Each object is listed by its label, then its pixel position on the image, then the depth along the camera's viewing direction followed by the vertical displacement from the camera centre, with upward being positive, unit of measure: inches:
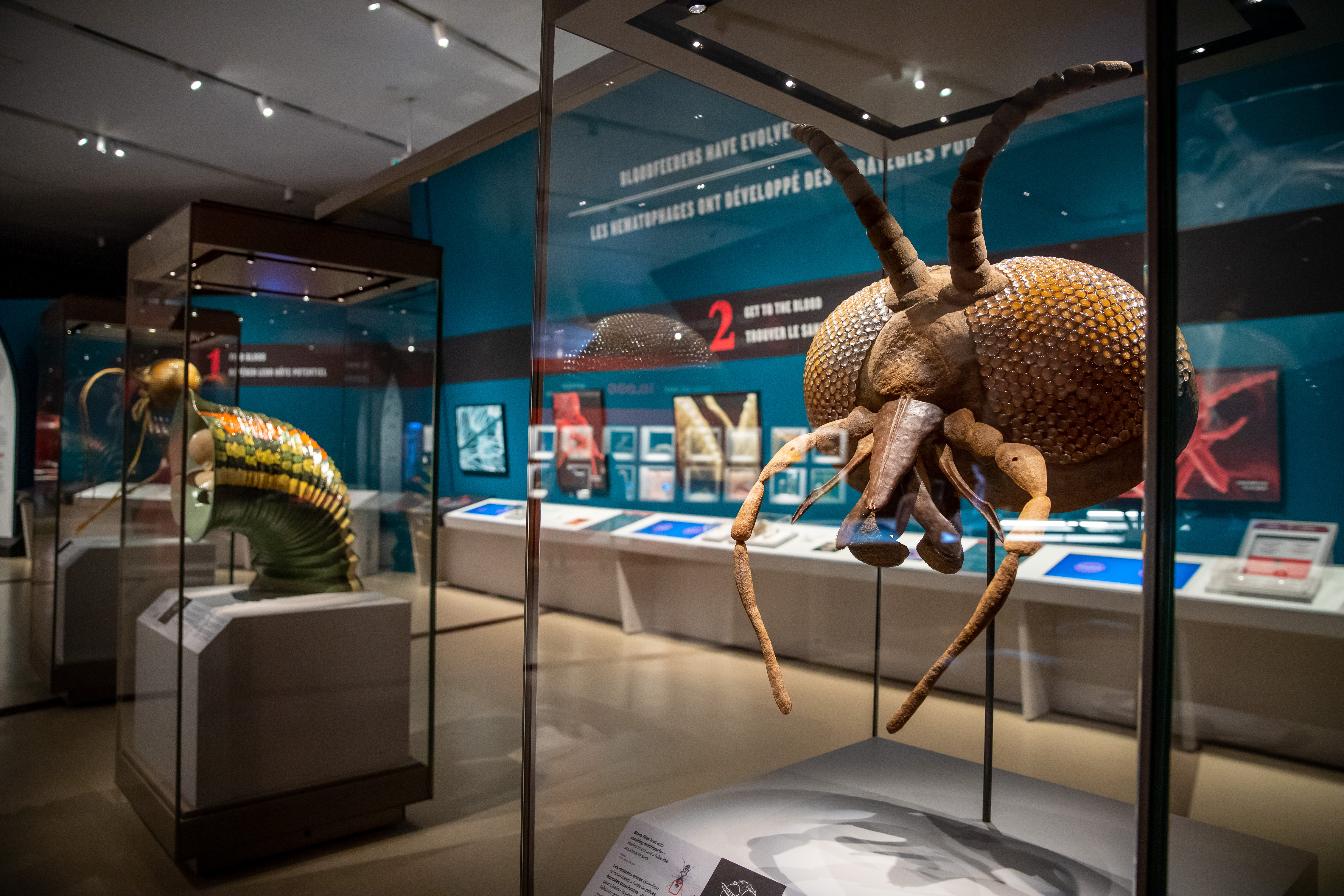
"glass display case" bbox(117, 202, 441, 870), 86.4 -11.0
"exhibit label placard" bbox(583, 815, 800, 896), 37.4 -19.8
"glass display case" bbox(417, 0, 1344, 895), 26.4 +0.2
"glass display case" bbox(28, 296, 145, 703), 122.1 -8.9
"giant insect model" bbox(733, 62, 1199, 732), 30.6 +2.8
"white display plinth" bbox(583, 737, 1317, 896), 30.8 -18.3
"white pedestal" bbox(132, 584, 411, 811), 85.0 -26.1
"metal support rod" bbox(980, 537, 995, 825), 40.9 -13.1
